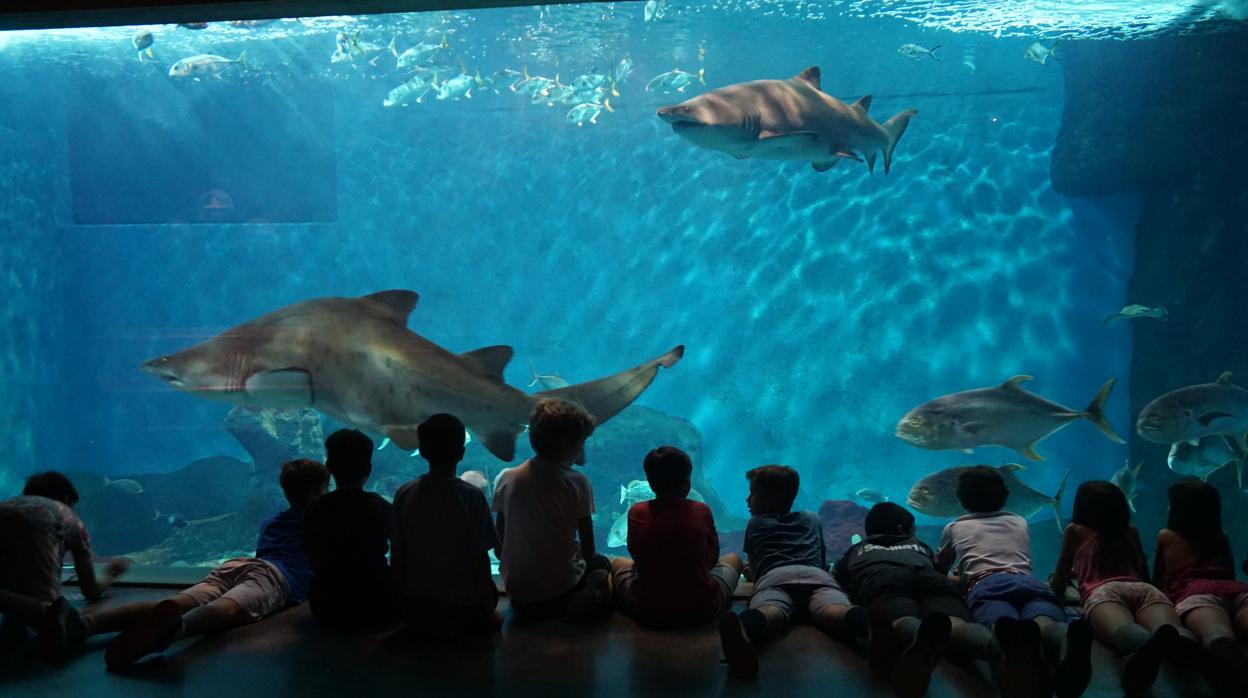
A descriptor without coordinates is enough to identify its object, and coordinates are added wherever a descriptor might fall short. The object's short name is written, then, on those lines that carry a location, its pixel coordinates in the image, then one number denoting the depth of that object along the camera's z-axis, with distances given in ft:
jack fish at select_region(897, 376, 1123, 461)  17.07
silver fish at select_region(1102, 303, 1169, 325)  29.26
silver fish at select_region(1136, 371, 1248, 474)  17.92
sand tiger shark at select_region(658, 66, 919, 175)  14.67
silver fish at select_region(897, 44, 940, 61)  38.04
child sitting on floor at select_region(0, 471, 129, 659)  9.32
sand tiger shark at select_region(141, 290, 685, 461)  12.44
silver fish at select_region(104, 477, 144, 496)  42.04
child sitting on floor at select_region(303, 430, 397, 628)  9.53
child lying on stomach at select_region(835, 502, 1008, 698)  7.13
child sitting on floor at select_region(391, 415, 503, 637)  9.15
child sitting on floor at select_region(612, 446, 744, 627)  9.45
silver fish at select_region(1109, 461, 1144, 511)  20.62
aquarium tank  17.44
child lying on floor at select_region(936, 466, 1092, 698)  6.82
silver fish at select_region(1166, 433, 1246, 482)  20.83
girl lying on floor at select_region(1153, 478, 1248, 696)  8.48
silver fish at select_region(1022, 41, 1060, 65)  36.11
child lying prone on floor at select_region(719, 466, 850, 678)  7.90
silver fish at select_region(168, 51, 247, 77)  39.04
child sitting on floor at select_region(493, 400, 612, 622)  9.93
